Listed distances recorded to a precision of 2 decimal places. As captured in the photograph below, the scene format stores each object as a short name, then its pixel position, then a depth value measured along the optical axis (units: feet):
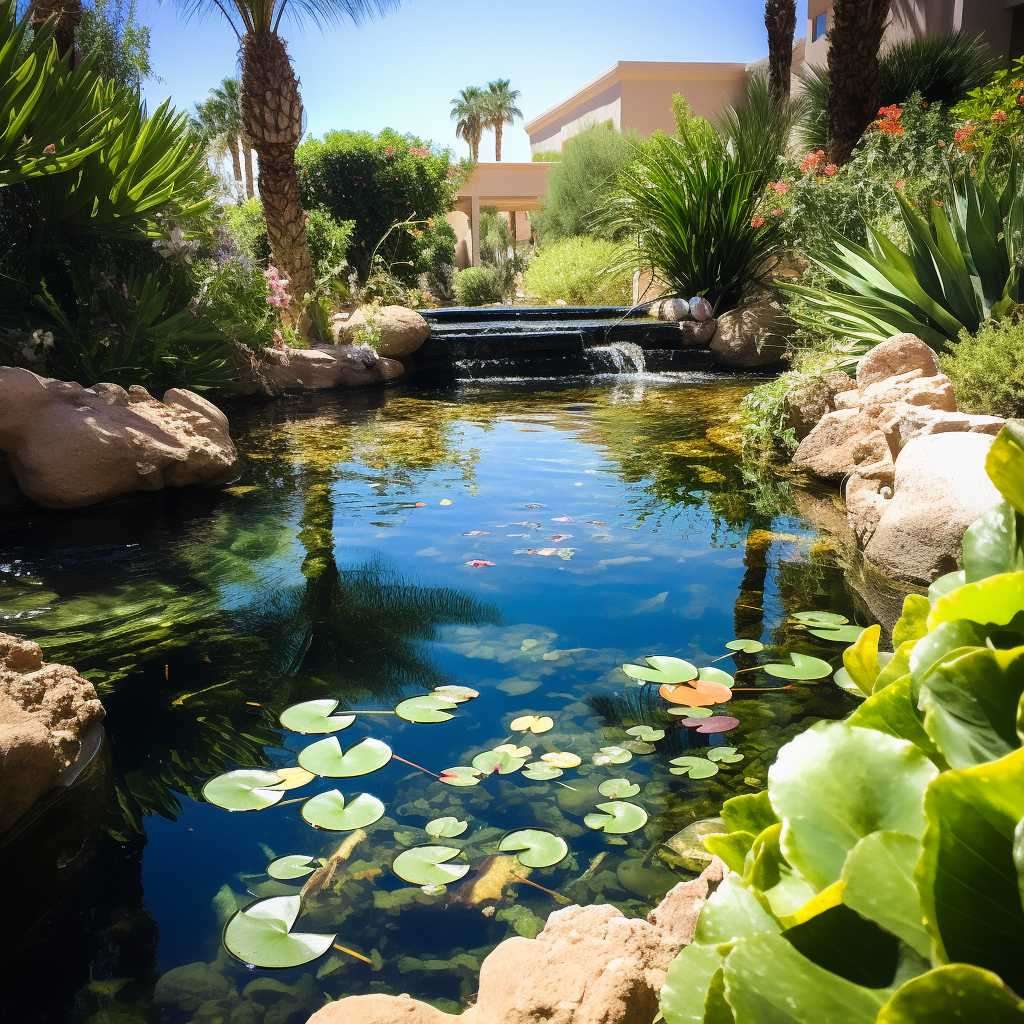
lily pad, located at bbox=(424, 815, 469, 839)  6.51
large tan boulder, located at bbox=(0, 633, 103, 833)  6.54
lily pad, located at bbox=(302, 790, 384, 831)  6.62
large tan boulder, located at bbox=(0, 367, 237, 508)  16.34
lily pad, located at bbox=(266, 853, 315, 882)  6.09
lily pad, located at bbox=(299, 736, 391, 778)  7.39
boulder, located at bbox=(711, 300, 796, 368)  38.01
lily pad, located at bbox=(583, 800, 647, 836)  6.56
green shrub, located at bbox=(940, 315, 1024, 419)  15.42
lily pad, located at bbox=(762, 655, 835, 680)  9.02
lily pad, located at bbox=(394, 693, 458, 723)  8.31
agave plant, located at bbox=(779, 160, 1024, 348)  18.71
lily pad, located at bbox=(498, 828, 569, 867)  6.19
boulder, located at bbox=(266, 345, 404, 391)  31.68
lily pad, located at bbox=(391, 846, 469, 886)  5.99
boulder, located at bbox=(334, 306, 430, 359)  37.04
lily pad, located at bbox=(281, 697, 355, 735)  8.16
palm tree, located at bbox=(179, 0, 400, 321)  32.55
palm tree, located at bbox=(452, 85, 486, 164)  140.26
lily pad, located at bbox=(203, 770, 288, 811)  6.99
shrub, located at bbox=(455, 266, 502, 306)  74.49
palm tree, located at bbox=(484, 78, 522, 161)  139.83
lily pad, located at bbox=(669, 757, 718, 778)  7.29
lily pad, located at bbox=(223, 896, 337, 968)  5.30
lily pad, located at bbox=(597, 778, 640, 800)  7.01
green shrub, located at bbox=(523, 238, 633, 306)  63.00
